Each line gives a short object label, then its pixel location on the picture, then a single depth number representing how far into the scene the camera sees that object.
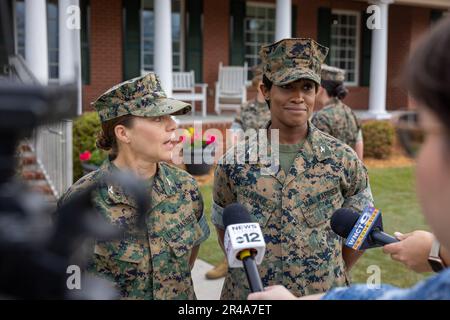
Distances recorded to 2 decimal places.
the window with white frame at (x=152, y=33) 12.59
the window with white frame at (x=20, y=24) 10.48
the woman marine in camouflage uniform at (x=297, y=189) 2.43
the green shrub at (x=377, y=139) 11.73
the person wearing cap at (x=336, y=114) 5.26
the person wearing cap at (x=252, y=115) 6.04
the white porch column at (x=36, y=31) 7.80
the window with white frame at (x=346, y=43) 15.26
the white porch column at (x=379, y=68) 13.02
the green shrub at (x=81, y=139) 8.17
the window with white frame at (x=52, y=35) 11.09
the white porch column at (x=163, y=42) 10.05
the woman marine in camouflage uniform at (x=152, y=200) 2.16
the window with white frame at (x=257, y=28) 13.87
